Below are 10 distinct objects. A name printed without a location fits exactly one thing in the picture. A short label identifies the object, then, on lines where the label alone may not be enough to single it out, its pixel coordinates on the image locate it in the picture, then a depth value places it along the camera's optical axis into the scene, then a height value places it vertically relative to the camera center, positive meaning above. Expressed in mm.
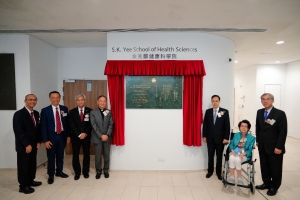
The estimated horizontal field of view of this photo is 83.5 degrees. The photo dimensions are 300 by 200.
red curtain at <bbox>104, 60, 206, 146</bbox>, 3408 +181
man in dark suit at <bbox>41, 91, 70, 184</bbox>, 3109 -689
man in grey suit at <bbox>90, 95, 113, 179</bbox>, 3250 -741
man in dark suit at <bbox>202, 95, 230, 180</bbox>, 3227 -742
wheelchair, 2715 -1349
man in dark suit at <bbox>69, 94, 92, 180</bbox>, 3217 -756
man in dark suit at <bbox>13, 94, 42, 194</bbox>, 2752 -799
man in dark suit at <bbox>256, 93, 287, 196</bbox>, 2682 -789
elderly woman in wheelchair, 2842 -986
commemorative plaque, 3516 +18
